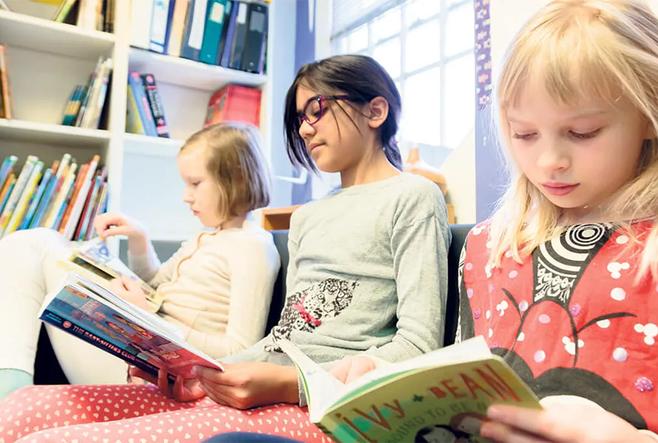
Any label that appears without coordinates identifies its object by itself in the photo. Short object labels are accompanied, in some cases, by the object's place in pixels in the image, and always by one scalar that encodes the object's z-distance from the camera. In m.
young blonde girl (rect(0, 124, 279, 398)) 1.10
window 2.05
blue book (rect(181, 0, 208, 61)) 2.15
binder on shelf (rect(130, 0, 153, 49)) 2.00
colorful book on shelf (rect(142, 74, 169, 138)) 2.12
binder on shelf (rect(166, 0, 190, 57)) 2.12
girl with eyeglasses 0.75
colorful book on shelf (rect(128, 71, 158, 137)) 2.07
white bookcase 1.94
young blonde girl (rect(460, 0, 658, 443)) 0.56
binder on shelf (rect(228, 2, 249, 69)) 2.25
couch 1.18
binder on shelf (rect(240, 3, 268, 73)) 2.28
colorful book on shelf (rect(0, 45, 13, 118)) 1.82
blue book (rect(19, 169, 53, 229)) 1.81
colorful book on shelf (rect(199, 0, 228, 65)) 2.19
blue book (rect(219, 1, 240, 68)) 2.24
